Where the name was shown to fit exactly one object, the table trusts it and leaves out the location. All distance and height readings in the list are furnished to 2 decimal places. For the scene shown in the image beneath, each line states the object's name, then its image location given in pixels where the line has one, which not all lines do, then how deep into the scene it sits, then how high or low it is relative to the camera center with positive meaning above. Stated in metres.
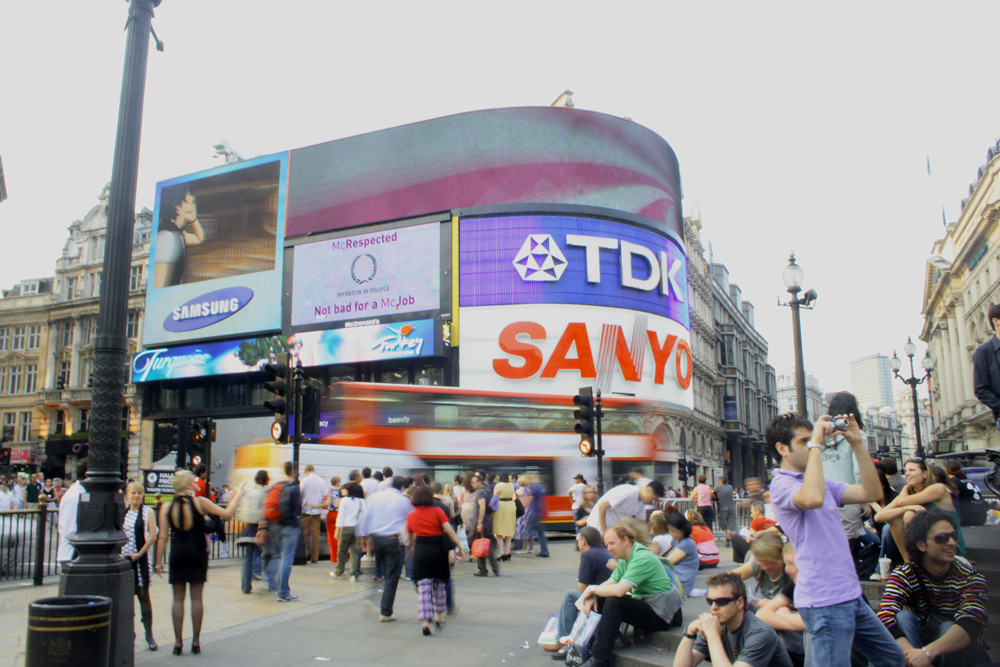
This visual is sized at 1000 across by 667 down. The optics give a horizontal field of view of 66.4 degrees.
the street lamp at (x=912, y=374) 28.25 +3.64
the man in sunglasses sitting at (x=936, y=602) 4.57 -0.87
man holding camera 4.04 -0.44
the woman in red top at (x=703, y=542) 11.65 -1.22
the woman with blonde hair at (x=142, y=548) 8.05 -0.86
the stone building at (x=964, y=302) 54.66 +13.86
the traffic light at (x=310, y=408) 13.30 +0.97
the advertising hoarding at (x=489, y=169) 41.12 +16.27
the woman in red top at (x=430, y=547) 8.75 -0.95
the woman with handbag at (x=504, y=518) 16.59 -1.16
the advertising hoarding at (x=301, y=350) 39.62 +6.42
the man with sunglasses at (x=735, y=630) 4.77 -1.05
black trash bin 5.11 -1.12
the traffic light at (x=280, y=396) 12.35 +1.13
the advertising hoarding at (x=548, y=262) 39.25 +10.32
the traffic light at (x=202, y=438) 18.50 +0.66
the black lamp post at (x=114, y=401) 6.11 +0.54
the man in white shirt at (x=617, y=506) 9.95 -0.57
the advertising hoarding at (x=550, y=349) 38.25 +5.73
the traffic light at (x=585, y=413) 16.77 +1.10
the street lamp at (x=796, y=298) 12.48 +2.73
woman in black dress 7.58 -0.83
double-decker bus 21.72 +0.98
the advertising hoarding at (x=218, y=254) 45.66 +12.96
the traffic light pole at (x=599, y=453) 17.16 +0.23
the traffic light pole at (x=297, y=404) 12.98 +1.04
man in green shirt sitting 6.71 -1.19
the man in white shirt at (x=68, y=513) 10.23 -0.62
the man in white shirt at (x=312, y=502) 14.62 -0.70
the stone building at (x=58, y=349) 54.41 +8.63
